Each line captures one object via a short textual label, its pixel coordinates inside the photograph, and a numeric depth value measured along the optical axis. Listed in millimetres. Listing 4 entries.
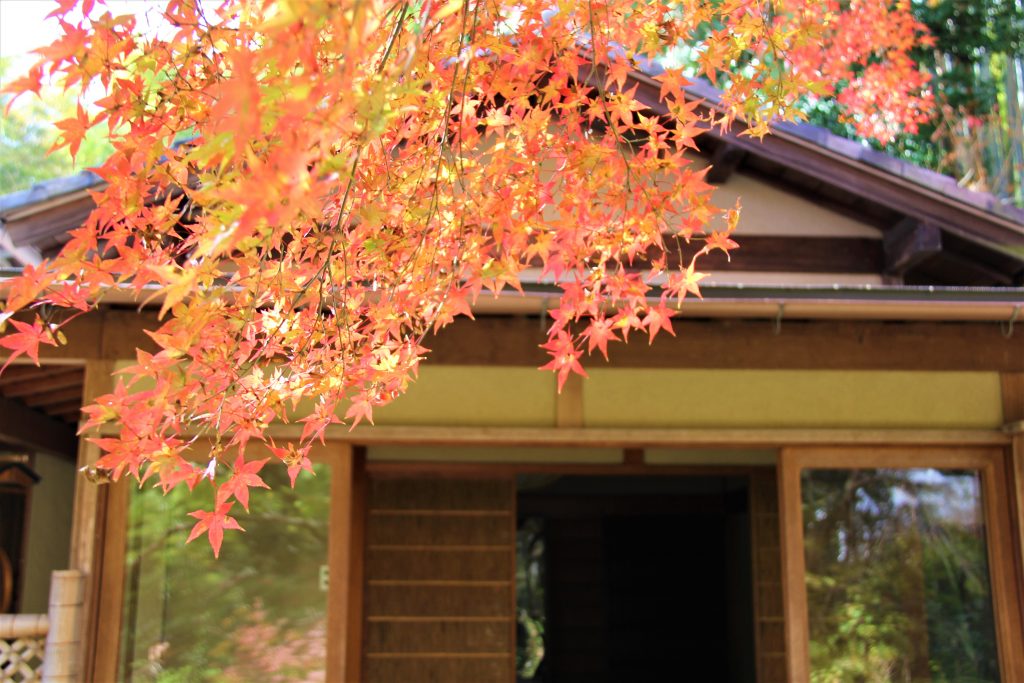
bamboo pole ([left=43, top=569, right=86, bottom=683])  4324
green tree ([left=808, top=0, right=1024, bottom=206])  11555
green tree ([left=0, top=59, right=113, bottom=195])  17891
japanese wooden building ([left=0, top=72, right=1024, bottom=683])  4660
